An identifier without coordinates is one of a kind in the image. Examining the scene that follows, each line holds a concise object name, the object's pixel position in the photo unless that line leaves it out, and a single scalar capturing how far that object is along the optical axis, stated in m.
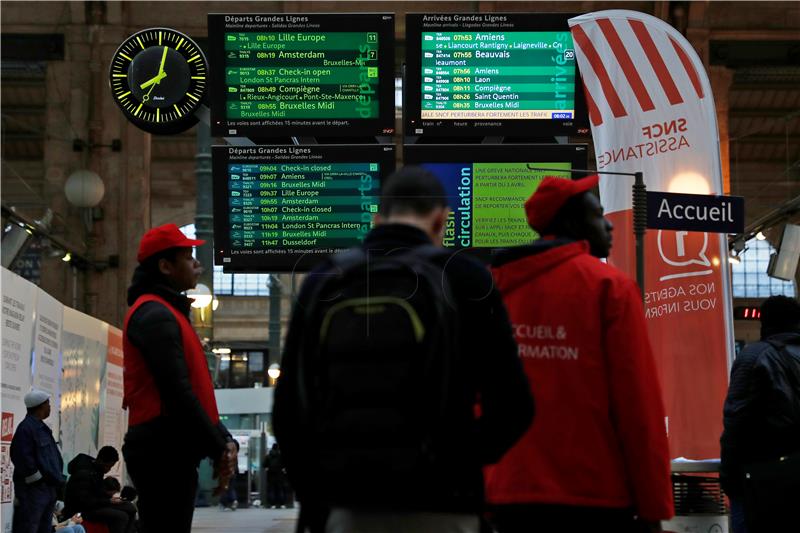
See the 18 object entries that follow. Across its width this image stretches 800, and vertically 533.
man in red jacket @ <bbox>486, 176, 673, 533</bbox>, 3.97
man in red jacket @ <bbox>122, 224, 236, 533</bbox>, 5.75
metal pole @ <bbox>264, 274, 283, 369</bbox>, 36.81
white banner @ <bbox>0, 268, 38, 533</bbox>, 13.20
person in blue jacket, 12.97
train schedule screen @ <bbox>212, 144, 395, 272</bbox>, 9.06
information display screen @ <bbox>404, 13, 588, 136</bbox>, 9.12
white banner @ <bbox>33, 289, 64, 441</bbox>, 14.88
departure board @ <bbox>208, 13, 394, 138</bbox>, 9.14
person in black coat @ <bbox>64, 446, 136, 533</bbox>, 14.57
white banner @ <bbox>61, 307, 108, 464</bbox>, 16.84
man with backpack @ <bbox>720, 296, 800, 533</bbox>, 6.54
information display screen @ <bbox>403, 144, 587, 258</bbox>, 8.96
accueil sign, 8.12
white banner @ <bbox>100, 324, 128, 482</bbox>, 19.56
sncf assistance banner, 9.93
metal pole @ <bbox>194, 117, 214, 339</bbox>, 17.11
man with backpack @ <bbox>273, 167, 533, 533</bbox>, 3.14
